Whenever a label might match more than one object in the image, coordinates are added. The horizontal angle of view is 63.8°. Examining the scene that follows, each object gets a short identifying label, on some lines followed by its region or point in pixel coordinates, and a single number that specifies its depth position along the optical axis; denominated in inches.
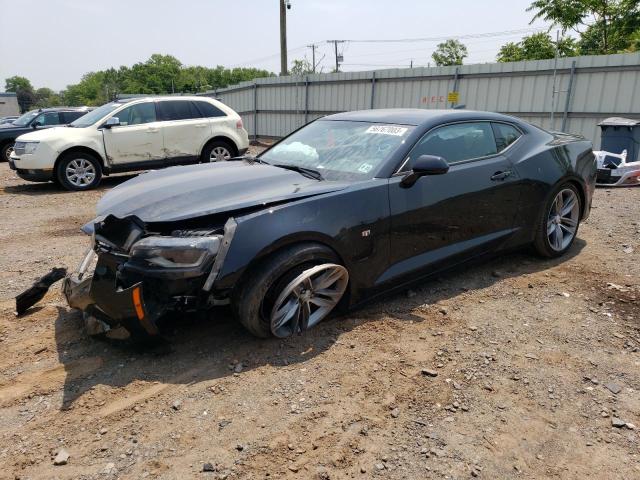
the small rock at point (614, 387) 114.4
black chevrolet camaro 116.8
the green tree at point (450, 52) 2493.5
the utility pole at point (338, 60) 2381.9
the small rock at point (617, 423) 102.8
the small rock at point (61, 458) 93.2
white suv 366.0
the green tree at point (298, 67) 3253.4
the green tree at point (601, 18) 772.0
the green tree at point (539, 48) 946.6
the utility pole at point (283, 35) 924.6
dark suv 606.2
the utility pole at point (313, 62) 2689.5
